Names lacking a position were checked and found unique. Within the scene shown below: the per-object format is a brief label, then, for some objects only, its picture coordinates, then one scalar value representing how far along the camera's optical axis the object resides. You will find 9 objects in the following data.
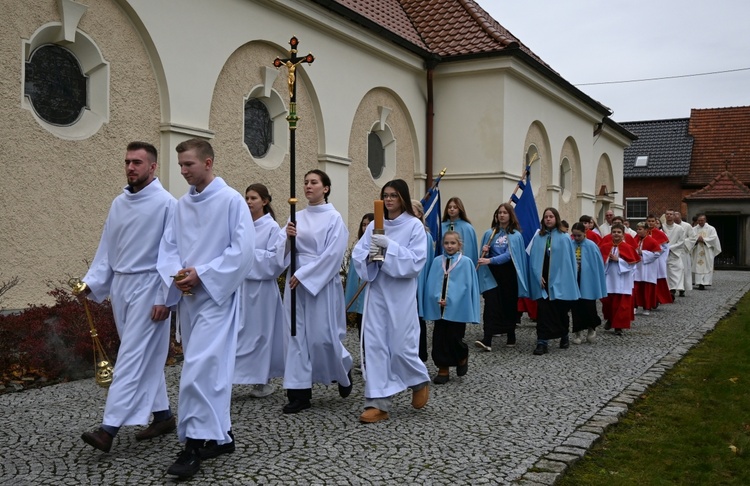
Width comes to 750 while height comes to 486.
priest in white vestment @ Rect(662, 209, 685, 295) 17.47
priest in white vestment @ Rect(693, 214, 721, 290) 20.36
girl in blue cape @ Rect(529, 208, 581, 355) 9.35
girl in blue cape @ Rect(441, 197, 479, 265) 9.26
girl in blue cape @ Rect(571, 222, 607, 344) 9.84
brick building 38.03
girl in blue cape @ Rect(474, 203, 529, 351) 9.47
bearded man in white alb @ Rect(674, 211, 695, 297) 18.52
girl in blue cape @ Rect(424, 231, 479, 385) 7.21
